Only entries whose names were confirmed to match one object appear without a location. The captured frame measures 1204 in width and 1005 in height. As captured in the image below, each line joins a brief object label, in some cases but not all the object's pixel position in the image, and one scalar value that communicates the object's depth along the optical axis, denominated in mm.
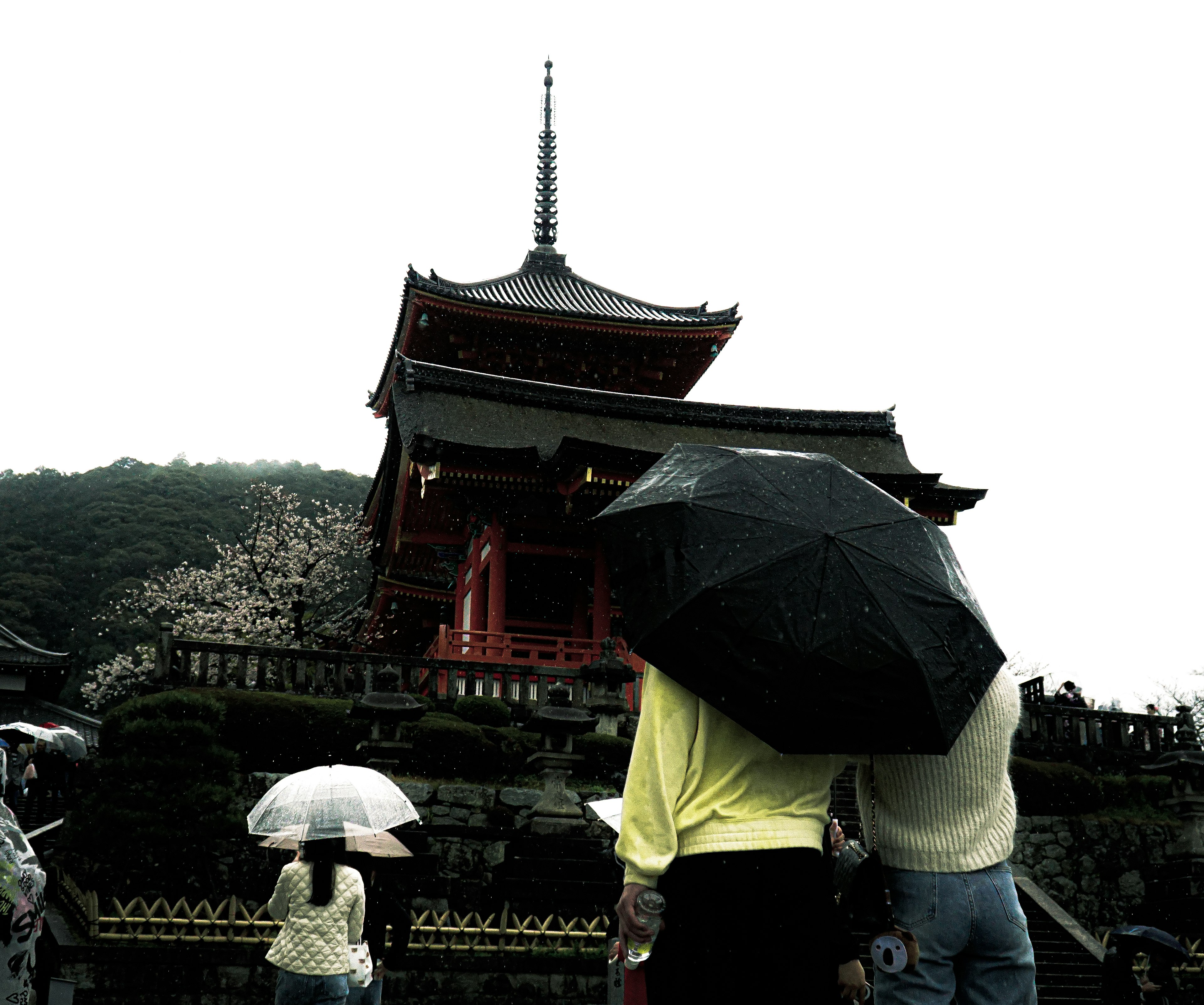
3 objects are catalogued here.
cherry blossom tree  31375
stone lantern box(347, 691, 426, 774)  11547
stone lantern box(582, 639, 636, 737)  13289
